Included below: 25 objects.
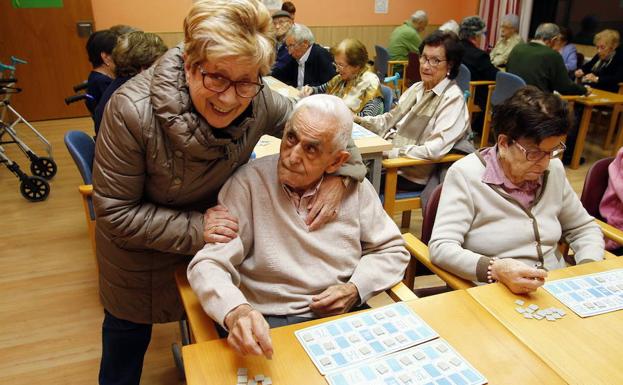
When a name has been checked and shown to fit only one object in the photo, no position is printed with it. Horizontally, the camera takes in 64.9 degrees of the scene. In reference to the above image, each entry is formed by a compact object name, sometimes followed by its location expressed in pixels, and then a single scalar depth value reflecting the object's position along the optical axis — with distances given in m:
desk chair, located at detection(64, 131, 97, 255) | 2.26
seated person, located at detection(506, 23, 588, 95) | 4.52
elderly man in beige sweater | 1.36
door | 5.88
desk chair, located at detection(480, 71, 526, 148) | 4.29
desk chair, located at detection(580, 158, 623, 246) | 2.15
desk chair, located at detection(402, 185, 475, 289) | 1.57
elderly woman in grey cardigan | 1.58
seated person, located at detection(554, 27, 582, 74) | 5.92
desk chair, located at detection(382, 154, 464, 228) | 2.63
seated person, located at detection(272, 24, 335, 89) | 4.07
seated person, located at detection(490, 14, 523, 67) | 6.35
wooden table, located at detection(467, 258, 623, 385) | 1.08
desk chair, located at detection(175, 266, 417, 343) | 1.25
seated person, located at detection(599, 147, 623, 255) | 2.06
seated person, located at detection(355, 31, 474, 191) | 2.73
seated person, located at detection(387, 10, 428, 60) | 6.68
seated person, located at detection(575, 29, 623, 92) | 5.34
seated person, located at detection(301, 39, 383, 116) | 3.20
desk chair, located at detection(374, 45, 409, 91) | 6.50
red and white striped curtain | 7.46
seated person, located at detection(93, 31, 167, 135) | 2.33
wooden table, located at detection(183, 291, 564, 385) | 1.04
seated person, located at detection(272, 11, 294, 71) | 4.47
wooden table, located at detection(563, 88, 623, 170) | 4.41
